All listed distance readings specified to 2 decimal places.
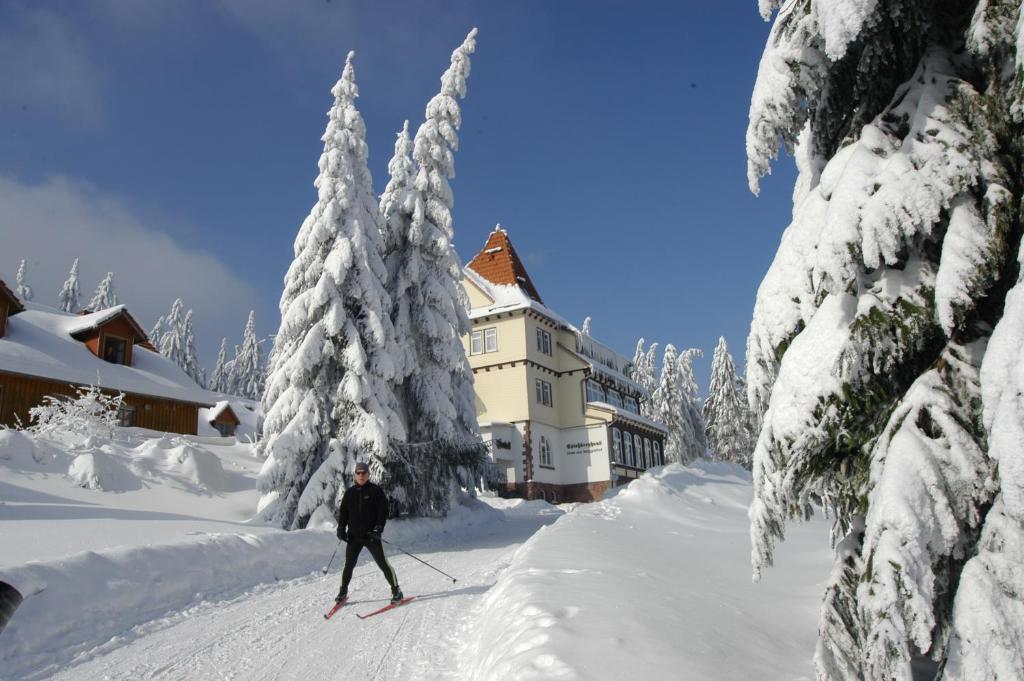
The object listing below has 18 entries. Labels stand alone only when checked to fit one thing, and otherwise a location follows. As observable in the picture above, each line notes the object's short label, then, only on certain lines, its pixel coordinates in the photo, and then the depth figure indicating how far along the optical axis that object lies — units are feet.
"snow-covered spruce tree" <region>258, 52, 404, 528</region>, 52.31
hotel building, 110.42
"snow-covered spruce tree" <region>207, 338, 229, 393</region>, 284.61
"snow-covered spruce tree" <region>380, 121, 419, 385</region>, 67.77
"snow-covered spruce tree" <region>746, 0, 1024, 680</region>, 9.29
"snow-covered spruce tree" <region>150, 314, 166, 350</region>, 270.87
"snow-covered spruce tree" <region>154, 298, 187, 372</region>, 249.32
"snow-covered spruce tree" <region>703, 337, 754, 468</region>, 188.34
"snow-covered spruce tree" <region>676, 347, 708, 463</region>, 212.23
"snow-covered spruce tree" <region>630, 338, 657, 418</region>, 247.29
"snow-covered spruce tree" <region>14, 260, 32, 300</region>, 265.91
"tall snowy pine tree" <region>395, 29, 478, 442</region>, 66.74
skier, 29.19
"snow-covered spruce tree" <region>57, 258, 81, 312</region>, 249.96
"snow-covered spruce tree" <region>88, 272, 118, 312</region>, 241.14
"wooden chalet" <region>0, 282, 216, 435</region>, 81.66
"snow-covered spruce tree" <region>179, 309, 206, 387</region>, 254.06
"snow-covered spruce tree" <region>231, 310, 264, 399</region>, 265.75
